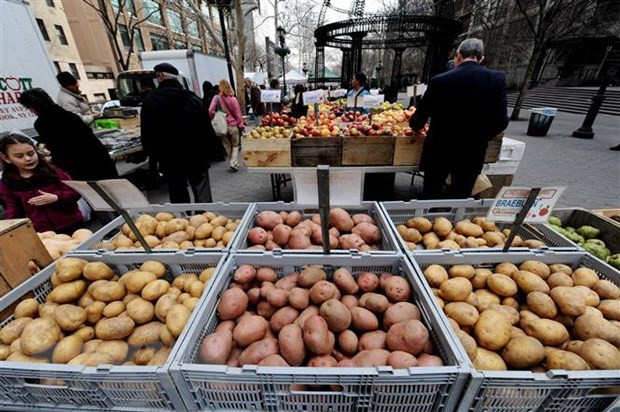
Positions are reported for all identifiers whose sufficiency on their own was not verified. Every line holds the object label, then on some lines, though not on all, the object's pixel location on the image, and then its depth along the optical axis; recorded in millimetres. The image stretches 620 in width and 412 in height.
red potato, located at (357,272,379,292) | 1565
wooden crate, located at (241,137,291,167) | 3619
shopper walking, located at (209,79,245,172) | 6027
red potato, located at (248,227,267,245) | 1977
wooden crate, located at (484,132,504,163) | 3423
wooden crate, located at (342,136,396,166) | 3514
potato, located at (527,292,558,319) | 1403
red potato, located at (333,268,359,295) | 1536
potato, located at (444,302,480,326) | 1370
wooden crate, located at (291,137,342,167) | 3570
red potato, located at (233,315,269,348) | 1311
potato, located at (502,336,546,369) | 1193
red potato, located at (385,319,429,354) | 1185
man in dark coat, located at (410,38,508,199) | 2703
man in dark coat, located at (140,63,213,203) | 3137
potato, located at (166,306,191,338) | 1297
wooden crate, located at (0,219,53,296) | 1516
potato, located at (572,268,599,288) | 1513
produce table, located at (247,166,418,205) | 1527
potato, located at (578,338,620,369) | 1124
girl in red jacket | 2297
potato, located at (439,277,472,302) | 1490
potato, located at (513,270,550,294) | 1505
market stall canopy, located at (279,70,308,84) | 19891
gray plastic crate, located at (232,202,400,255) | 1718
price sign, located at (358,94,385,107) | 4645
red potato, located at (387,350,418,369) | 1110
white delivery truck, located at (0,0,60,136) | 4973
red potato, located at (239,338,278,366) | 1214
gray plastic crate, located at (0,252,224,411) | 1053
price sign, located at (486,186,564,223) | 1518
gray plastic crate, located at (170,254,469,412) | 1021
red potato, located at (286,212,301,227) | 2205
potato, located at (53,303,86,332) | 1354
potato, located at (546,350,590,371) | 1136
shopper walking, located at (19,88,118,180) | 2998
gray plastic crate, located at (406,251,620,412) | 1001
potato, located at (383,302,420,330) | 1341
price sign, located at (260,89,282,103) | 5113
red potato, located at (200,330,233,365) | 1205
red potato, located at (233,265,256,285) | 1587
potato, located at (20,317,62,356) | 1241
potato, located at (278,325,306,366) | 1218
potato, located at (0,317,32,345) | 1348
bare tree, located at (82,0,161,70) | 24889
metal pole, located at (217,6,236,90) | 8883
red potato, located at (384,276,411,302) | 1462
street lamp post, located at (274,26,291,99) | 15625
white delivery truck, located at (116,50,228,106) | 11289
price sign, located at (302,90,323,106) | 4762
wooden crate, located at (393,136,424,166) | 3467
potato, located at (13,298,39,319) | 1443
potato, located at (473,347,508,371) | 1193
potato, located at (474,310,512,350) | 1265
